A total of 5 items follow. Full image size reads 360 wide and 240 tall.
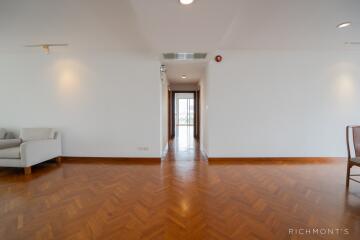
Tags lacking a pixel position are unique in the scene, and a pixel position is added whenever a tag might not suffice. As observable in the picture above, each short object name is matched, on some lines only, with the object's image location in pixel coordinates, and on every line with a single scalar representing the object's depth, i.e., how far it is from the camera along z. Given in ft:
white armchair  10.41
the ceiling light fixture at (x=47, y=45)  11.62
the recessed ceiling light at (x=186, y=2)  5.95
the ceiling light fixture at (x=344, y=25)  8.84
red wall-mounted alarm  12.50
